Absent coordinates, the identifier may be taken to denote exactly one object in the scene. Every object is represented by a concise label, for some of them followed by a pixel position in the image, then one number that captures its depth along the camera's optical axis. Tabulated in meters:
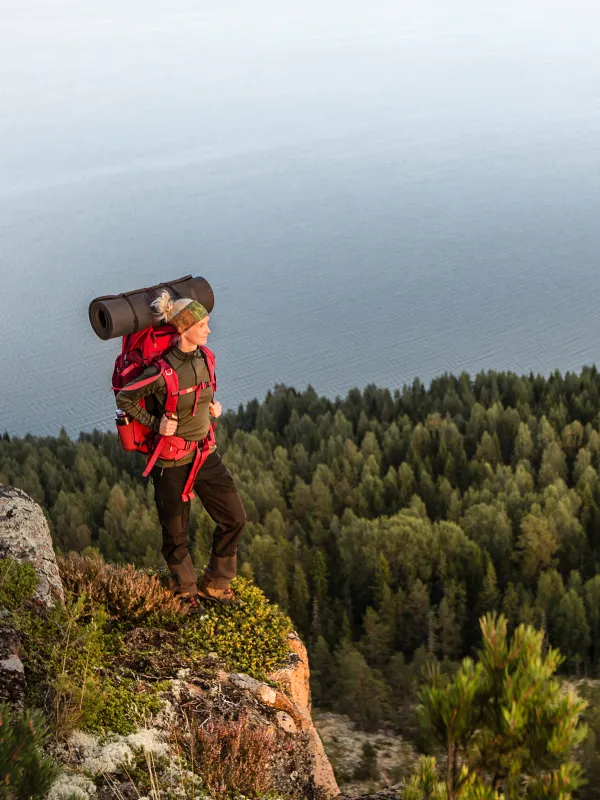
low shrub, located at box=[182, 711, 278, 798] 9.02
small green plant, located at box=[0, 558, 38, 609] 10.65
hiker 10.71
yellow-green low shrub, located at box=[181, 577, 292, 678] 11.40
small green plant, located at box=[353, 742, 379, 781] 30.30
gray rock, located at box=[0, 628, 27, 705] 9.17
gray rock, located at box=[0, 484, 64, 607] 11.22
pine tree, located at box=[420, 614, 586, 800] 6.35
